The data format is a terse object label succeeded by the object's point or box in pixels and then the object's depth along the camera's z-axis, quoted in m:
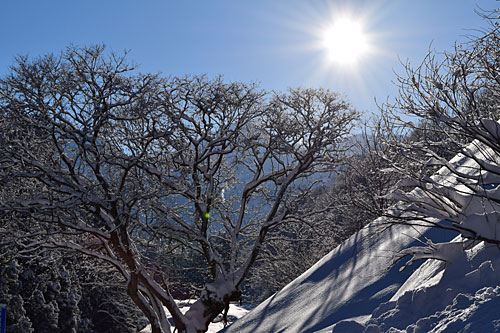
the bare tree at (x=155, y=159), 9.54
